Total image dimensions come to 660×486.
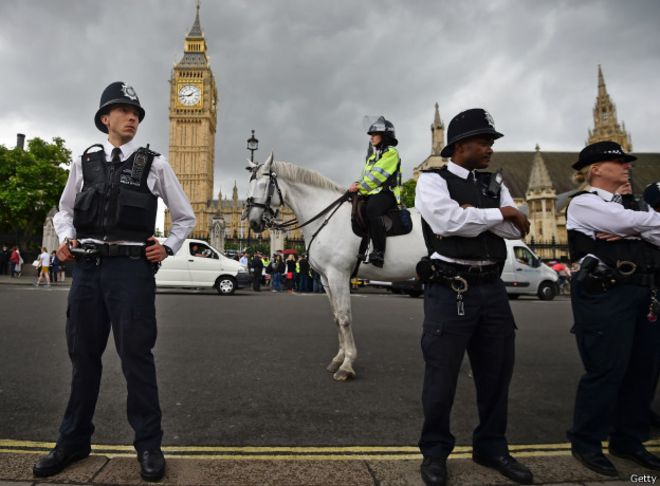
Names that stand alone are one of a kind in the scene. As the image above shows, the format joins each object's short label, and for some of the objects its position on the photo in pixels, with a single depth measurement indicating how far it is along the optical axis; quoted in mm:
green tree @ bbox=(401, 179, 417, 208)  40822
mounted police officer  4488
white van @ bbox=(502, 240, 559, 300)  15906
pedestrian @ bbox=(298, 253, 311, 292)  19534
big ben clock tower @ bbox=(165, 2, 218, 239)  85250
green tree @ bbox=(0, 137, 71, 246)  32438
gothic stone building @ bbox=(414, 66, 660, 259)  50906
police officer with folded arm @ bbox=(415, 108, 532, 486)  2221
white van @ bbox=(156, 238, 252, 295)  15328
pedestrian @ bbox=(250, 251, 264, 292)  18922
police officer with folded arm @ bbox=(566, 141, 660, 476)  2416
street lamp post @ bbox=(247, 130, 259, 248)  16562
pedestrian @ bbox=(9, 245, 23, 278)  22969
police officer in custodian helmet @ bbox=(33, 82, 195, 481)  2256
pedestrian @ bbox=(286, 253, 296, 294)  19438
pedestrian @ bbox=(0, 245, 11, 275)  25234
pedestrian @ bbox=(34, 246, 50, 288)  18422
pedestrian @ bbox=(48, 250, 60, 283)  21203
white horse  4430
